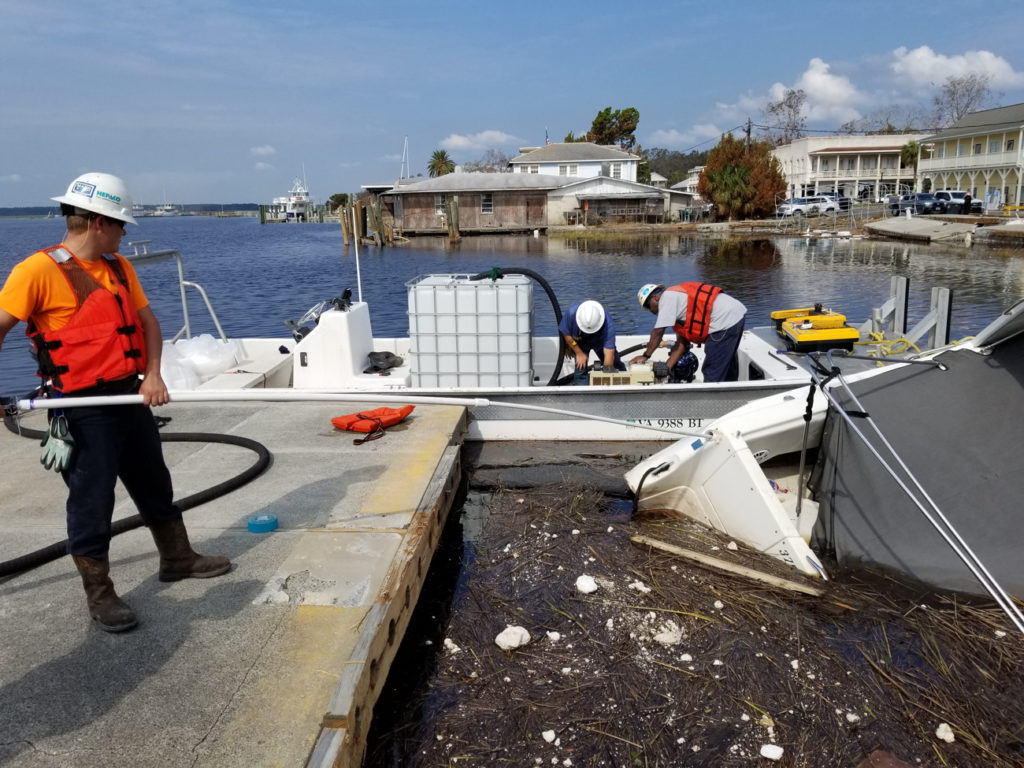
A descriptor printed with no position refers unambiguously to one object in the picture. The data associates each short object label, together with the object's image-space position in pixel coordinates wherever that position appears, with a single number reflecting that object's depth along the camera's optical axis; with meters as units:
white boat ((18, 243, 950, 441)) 7.83
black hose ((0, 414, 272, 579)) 4.09
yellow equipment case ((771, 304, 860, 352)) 8.58
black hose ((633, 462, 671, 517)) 6.27
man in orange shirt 3.15
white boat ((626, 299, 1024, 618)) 4.84
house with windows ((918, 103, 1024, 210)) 47.12
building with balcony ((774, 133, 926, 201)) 65.56
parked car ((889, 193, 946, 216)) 46.88
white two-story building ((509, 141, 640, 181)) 57.28
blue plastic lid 4.64
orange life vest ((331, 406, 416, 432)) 6.73
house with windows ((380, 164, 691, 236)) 52.12
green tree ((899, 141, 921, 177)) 63.41
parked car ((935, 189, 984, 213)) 45.84
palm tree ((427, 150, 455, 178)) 92.25
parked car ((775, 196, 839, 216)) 52.75
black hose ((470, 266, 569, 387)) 8.16
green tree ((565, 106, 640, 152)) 75.06
